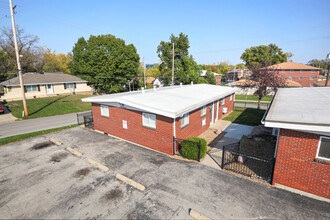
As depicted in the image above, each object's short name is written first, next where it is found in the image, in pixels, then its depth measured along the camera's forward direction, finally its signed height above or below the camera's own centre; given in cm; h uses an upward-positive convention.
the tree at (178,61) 4500 +452
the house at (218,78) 7585 -30
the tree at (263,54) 6750 +953
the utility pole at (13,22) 1980 +642
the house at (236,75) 8280 +143
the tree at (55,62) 5811 +560
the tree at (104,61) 3847 +391
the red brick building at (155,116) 1120 -291
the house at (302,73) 5518 +158
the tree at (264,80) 2341 -30
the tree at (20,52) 4450 +647
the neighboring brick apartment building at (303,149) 686 -297
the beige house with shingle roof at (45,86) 3250 -175
